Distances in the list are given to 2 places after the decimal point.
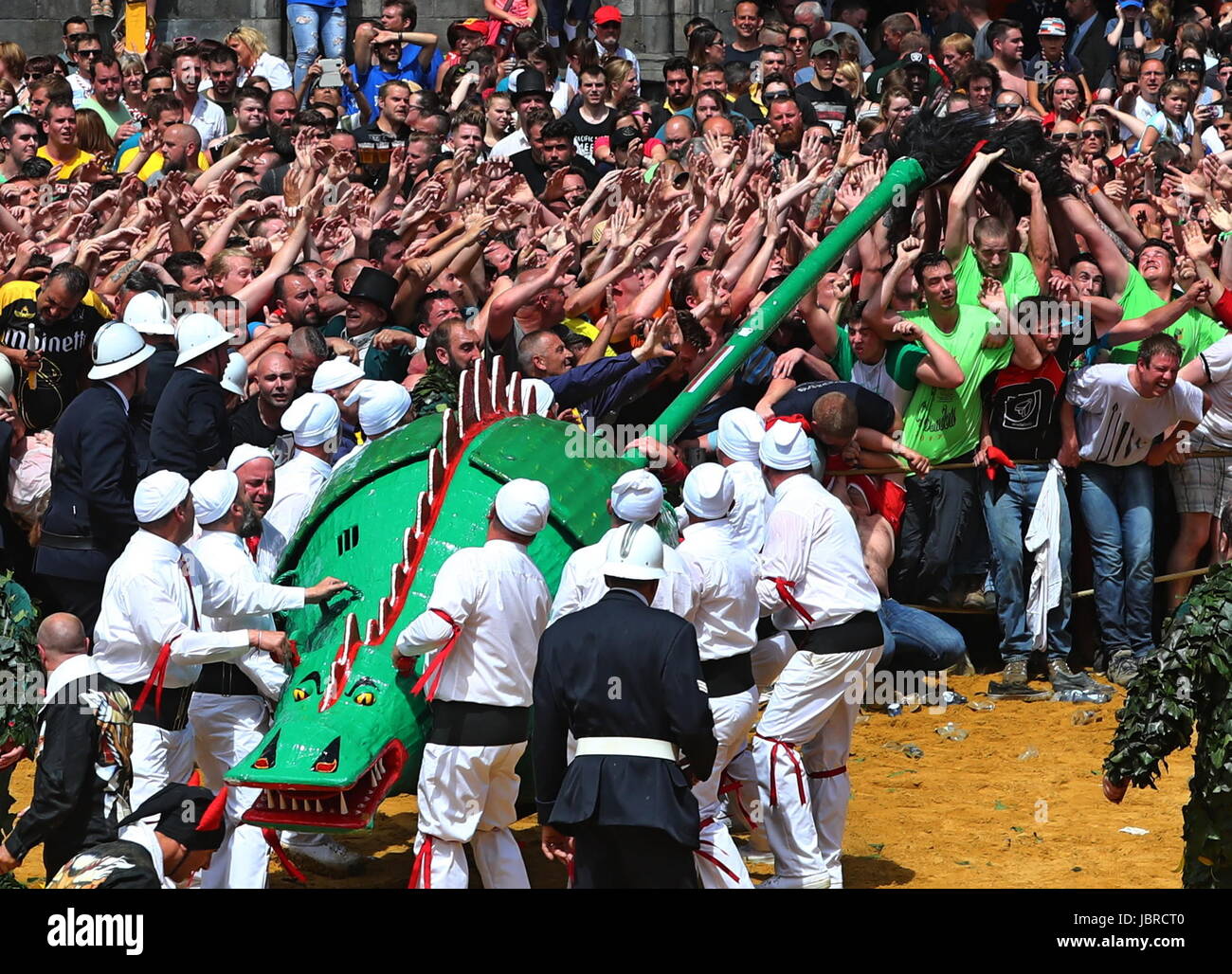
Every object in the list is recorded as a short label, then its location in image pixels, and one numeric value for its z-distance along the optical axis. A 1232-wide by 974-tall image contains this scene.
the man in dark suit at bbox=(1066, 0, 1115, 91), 35.87
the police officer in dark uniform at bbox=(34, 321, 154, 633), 18.73
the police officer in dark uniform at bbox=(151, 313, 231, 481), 18.94
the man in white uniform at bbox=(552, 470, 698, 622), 14.69
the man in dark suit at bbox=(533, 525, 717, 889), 12.74
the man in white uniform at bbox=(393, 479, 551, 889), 14.28
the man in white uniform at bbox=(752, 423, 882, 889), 15.87
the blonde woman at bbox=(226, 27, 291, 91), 34.84
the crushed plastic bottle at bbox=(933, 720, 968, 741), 20.77
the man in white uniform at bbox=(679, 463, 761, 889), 15.27
